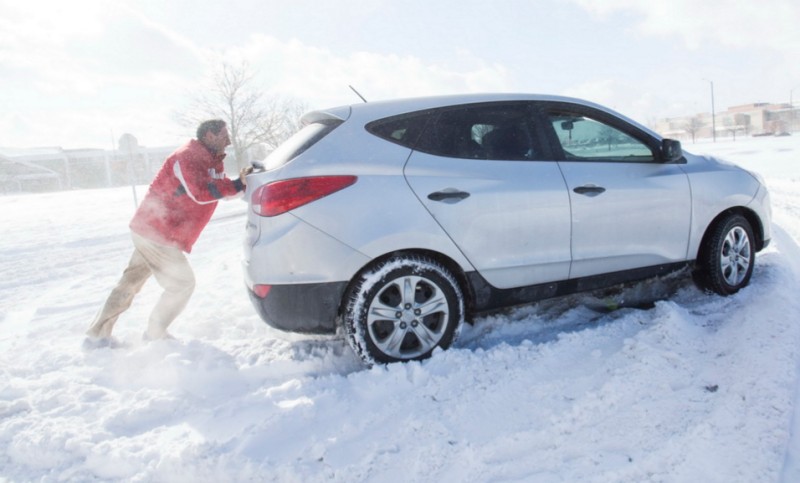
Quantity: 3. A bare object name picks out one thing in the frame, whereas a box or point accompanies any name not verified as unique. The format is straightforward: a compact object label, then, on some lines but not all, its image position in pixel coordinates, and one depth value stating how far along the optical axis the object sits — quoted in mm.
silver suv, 2959
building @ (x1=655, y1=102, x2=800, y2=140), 87000
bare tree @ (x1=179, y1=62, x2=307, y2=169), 27000
